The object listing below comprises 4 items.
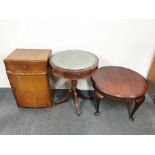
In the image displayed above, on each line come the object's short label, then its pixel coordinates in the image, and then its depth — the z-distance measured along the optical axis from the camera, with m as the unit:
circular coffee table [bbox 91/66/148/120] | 1.26
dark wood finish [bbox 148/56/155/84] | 1.74
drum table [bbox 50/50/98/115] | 1.26
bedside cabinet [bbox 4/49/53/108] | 1.33
